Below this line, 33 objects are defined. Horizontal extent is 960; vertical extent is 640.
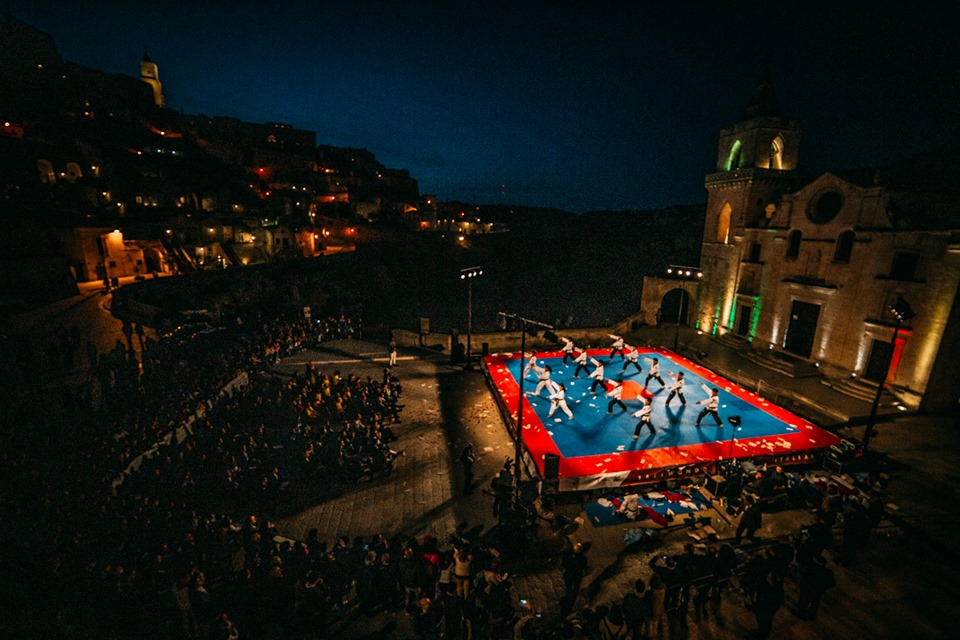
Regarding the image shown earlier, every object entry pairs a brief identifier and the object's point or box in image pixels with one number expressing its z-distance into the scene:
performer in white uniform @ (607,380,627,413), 15.96
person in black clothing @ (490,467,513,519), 9.66
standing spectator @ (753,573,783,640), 6.55
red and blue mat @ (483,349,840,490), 12.14
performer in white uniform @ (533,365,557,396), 16.75
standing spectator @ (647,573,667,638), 6.50
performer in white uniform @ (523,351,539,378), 18.29
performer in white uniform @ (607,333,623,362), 21.16
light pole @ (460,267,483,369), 18.12
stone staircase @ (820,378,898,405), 16.83
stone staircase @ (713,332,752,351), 24.50
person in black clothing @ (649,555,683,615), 7.10
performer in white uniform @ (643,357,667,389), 17.12
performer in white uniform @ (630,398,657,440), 13.74
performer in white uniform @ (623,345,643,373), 20.27
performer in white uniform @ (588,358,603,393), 17.62
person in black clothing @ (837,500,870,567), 8.23
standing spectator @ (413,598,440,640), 6.62
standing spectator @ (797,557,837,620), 6.79
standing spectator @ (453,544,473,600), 7.28
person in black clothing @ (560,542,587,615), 7.58
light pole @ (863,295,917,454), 12.36
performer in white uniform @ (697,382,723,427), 14.36
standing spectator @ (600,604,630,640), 6.16
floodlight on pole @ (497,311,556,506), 10.00
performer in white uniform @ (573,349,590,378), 19.44
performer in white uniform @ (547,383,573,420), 15.35
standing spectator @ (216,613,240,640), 6.20
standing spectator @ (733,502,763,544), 8.86
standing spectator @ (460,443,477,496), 11.49
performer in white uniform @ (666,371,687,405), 15.87
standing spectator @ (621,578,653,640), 6.47
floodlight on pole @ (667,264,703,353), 22.02
